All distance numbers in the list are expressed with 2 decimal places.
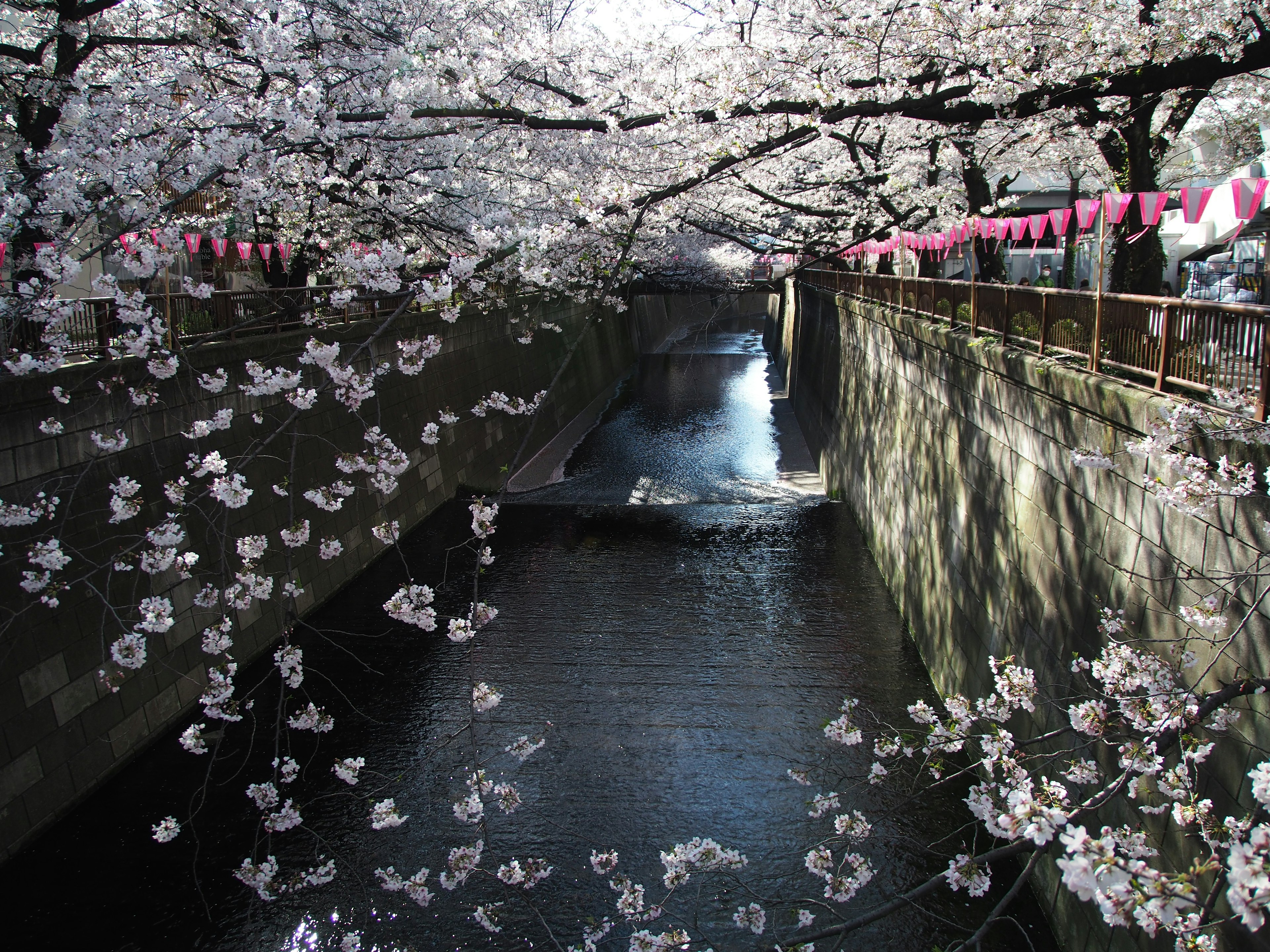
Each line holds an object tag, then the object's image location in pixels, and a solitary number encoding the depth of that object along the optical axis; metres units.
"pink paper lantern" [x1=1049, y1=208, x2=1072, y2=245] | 8.97
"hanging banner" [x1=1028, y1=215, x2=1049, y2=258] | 9.69
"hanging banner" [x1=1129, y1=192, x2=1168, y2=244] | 6.97
